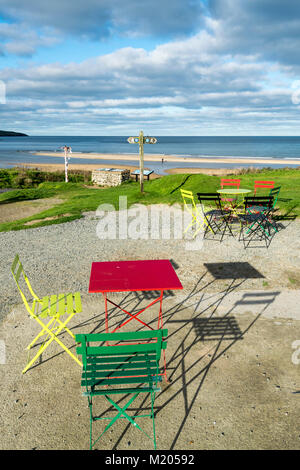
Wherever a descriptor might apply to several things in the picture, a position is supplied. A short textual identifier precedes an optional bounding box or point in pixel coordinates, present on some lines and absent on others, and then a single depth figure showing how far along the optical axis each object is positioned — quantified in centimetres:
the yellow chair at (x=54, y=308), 426
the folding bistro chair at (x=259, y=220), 963
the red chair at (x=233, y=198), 1265
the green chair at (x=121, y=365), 301
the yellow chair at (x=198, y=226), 1037
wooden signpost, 1481
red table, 423
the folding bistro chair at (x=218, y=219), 1035
